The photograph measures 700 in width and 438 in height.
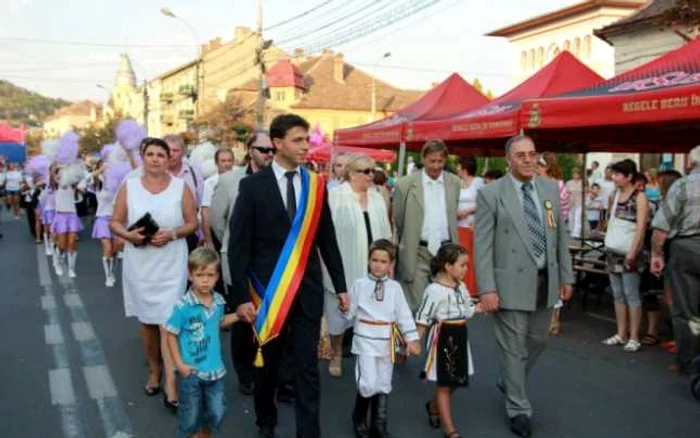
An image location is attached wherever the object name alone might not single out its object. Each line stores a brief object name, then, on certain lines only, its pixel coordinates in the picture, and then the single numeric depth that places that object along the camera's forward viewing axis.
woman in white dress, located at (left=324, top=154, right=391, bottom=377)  6.05
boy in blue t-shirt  4.20
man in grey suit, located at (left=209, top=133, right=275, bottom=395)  5.36
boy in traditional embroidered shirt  4.69
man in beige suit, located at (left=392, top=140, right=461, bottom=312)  6.28
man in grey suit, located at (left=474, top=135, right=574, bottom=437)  4.88
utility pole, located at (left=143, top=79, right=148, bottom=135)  52.91
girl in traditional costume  4.72
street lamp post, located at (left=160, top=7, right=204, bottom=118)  58.50
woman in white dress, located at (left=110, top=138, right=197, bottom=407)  5.26
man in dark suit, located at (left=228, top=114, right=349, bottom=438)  4.28
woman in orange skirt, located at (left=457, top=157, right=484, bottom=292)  9.64
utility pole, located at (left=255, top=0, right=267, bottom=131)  27.20
